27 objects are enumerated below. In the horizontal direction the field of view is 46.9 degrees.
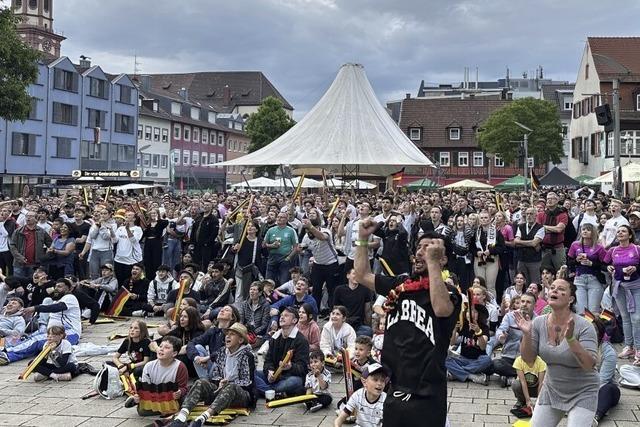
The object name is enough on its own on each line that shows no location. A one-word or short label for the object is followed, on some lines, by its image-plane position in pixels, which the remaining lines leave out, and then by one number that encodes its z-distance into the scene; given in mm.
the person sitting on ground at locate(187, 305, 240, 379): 8500
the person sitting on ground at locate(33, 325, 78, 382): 9070
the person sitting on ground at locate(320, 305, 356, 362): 9023
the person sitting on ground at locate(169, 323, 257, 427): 7406
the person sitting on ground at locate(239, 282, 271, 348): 10641
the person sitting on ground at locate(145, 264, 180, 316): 13203
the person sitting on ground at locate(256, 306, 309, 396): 8086
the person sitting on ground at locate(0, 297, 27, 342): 10828
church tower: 86438
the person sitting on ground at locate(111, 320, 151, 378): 8705
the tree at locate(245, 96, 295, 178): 63241
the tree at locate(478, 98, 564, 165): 52469
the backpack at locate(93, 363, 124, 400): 8277
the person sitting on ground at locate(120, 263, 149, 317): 13336
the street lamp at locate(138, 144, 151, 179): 65800
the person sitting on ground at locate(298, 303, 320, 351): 9297
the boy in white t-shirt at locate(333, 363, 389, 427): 6262
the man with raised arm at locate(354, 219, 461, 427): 3670
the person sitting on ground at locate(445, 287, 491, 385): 8734
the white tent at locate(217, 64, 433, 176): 19250
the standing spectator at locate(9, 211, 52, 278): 13789
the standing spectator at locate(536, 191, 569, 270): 12297
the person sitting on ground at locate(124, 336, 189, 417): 7605
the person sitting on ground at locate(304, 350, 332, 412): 7797
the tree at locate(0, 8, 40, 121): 27297
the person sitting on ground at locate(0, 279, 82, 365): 10320
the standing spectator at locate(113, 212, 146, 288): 13820
